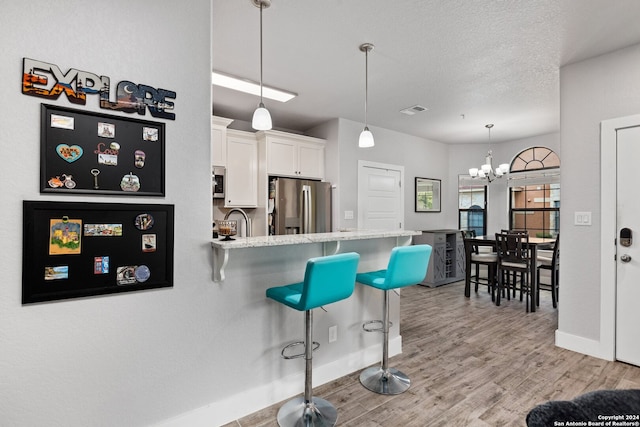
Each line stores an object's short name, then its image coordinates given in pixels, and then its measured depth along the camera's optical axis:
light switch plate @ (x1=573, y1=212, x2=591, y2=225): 2.92
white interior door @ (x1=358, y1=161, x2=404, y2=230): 5.06
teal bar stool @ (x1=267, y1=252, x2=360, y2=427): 1.81
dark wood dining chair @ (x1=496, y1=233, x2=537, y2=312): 4.17
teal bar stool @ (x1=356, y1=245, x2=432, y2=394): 2.27
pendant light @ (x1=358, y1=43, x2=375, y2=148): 2.72
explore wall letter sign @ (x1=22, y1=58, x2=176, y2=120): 1.43
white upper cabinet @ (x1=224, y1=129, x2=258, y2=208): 4.24
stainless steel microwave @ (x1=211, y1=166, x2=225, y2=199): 4.04
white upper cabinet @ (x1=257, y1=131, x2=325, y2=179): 4.39
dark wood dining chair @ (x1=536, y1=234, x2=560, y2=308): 4.17
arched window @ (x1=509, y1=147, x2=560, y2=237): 5.73
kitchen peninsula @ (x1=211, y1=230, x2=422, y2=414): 2.00
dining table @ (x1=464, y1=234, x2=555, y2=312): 4.10
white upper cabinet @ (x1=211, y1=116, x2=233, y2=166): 4.04
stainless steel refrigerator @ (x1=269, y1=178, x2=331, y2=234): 4.34
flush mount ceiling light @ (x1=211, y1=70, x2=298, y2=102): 3.29
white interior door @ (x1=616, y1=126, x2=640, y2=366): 2.65
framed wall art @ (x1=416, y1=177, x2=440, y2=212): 6.04
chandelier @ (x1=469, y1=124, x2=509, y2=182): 4.97
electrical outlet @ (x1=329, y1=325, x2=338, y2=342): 2.47
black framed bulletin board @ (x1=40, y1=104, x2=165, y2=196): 1.48
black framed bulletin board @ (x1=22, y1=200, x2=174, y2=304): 1.44
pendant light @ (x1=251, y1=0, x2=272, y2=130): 2.18
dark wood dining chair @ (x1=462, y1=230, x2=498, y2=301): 4.66
